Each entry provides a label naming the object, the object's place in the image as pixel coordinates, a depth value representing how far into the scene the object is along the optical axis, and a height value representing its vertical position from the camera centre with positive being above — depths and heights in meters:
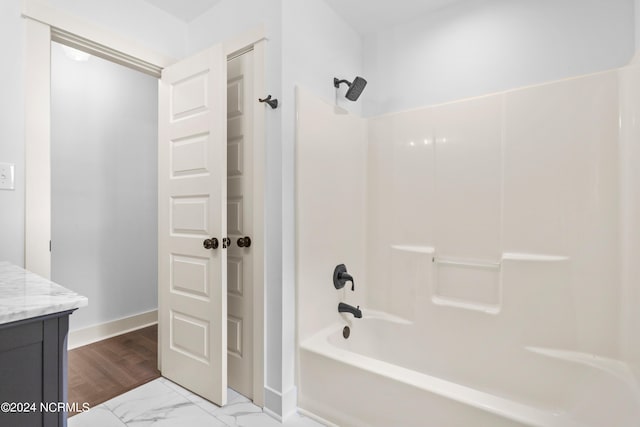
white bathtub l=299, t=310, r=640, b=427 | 1.27 -0.85
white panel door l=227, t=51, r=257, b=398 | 1.94 -0.03
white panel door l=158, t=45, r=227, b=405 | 1.81 -0.07
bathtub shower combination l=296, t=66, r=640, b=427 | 1.48 -0.28
